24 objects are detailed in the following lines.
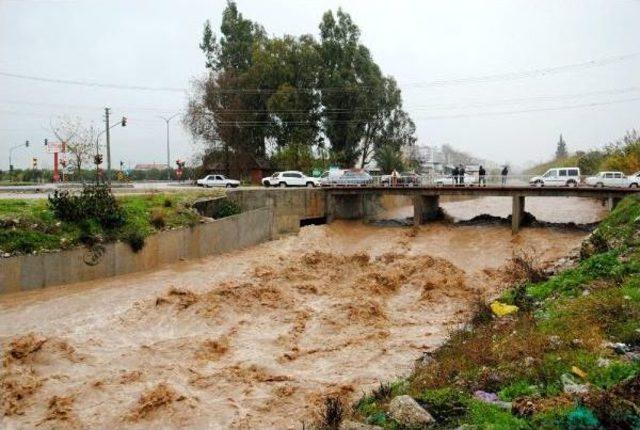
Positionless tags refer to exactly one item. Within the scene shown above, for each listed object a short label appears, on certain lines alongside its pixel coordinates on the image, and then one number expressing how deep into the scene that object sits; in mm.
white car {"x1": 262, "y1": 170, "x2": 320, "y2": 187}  50438
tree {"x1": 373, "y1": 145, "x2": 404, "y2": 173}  72062
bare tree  47938
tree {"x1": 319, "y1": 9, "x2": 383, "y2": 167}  62219
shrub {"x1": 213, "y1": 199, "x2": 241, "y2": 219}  40281
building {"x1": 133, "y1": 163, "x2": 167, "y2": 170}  150262
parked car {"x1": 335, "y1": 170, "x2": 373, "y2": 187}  47688
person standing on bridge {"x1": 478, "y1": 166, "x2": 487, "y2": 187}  42500
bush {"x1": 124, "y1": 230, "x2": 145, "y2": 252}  29250
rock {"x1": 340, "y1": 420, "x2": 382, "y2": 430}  8266
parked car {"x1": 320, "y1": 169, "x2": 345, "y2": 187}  47906
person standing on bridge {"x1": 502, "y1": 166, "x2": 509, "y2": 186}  42094
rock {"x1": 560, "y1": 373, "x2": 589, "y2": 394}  8234
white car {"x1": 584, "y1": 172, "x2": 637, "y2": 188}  43250
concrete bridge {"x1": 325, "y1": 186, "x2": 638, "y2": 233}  38781
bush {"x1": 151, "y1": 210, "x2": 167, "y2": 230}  31844
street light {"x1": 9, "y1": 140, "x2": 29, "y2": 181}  73812
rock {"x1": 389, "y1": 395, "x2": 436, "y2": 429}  8305
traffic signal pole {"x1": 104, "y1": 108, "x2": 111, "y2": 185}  49594
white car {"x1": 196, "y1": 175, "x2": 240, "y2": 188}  52312
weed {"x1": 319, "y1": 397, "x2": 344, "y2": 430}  9172
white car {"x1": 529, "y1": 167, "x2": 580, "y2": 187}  44688
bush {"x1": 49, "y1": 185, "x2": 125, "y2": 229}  28984
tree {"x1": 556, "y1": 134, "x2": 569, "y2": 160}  178350
